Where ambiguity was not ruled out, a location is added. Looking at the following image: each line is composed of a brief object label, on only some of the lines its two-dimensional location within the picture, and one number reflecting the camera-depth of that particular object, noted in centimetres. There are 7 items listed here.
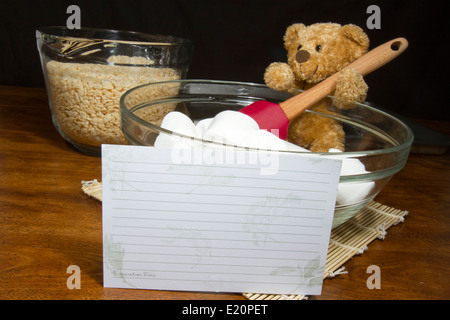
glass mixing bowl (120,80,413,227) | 47
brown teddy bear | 67
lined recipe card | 42
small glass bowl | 73
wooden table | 47
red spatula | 62
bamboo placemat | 53
